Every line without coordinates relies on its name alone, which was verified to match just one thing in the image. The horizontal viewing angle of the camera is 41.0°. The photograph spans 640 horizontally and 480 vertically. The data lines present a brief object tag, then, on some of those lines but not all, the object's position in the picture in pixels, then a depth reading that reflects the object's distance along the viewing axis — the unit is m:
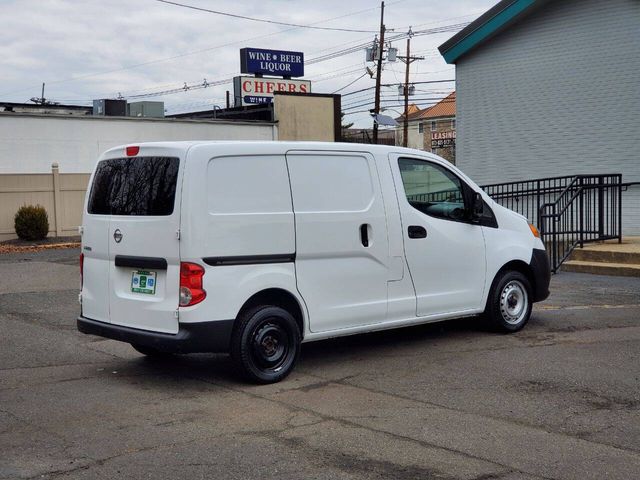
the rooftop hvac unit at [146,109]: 35.91
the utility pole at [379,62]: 45.59
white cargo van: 7.02
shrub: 26.95
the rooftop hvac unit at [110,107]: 35.12
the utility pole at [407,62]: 56.31
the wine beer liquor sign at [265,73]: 42.22
